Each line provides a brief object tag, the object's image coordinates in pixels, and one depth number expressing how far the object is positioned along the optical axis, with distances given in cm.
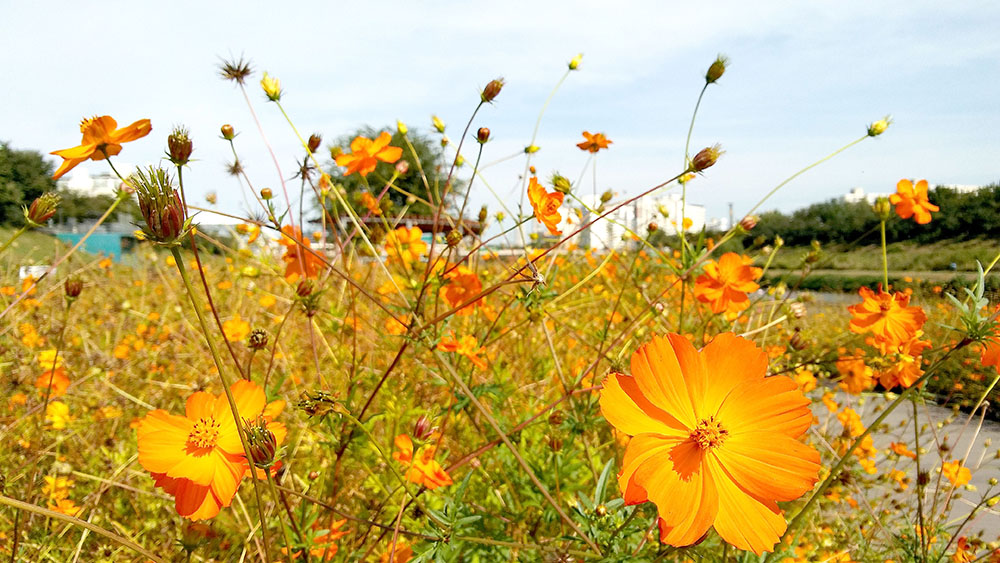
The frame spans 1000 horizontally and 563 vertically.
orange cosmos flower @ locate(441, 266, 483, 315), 40
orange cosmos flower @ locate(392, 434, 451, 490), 29
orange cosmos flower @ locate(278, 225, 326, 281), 40
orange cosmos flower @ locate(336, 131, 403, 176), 41
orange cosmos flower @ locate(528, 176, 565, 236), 31
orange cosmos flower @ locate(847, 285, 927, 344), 32
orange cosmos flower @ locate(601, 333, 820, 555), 17
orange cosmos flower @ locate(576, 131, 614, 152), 45
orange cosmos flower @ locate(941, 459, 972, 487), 47
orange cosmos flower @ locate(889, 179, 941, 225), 44
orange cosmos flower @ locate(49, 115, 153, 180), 25
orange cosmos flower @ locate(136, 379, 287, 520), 21
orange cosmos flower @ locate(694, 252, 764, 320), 41
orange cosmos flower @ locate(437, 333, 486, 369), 36
